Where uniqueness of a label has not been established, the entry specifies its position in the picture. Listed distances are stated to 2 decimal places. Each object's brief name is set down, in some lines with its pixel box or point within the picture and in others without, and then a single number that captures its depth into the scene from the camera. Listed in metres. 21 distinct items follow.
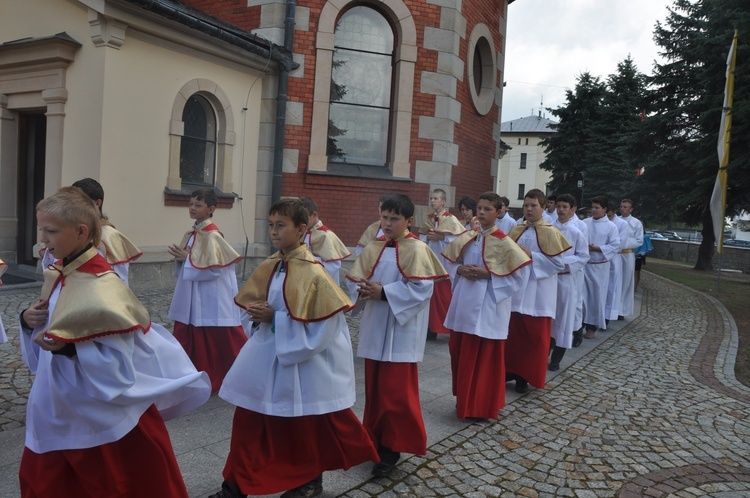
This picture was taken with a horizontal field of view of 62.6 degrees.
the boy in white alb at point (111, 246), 4.89
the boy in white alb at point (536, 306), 6.22
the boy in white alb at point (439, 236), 8.64
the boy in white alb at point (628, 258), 11.61
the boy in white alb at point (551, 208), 11.37
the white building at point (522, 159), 79.56
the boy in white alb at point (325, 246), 7.04
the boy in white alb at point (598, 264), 9.85
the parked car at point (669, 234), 52.34
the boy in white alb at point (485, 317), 5.25
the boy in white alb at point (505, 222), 9.56
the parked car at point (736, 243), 45.99
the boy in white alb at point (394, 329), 4.09
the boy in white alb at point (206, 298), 5.63
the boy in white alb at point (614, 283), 10.78
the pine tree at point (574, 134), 36.06
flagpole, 14.12
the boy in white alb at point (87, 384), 2.57
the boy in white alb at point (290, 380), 3.32
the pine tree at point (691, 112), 22.19
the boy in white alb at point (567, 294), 7.34
